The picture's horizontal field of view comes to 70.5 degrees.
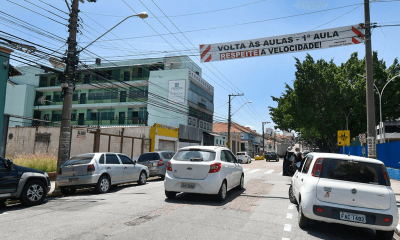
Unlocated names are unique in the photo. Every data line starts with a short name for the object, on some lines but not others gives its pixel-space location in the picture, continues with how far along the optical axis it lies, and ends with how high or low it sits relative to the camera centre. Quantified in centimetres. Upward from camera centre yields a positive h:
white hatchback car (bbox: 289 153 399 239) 512 -75
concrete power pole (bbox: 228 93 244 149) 3908 +518
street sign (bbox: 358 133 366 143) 1495 +87
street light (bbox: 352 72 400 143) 2659 +534
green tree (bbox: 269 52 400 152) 2844 +604
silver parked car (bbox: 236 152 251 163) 3959 -83
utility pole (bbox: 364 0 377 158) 1084 +247
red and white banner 1119 +441
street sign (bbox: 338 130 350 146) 1737 +104
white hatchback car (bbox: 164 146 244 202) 816 -66
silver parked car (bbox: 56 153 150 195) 1024 -96
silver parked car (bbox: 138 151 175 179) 1563 -73
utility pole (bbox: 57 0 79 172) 1155 +269
